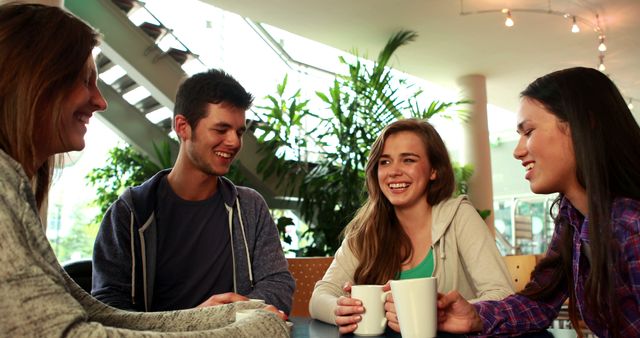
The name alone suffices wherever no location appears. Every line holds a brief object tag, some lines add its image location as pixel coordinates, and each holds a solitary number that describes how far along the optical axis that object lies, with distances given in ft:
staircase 15.52
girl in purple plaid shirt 3.31
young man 5.59
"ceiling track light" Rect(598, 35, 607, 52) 21.74
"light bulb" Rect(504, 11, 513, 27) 18.21
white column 26.61
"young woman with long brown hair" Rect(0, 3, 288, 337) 1.92
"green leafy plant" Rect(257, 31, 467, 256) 15.81
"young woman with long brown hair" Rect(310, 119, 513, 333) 5.65
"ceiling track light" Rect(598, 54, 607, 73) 24.06
